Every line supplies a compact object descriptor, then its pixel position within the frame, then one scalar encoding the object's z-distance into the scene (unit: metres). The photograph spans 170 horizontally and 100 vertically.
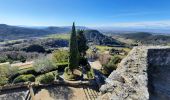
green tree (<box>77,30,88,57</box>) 13.92
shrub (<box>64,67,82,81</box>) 10.29
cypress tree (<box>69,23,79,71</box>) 10.83
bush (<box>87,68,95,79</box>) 10.42
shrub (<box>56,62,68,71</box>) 12.43
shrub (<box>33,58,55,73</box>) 11.22
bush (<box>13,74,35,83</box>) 9.82
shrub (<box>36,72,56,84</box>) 9.47
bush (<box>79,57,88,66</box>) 13.46
